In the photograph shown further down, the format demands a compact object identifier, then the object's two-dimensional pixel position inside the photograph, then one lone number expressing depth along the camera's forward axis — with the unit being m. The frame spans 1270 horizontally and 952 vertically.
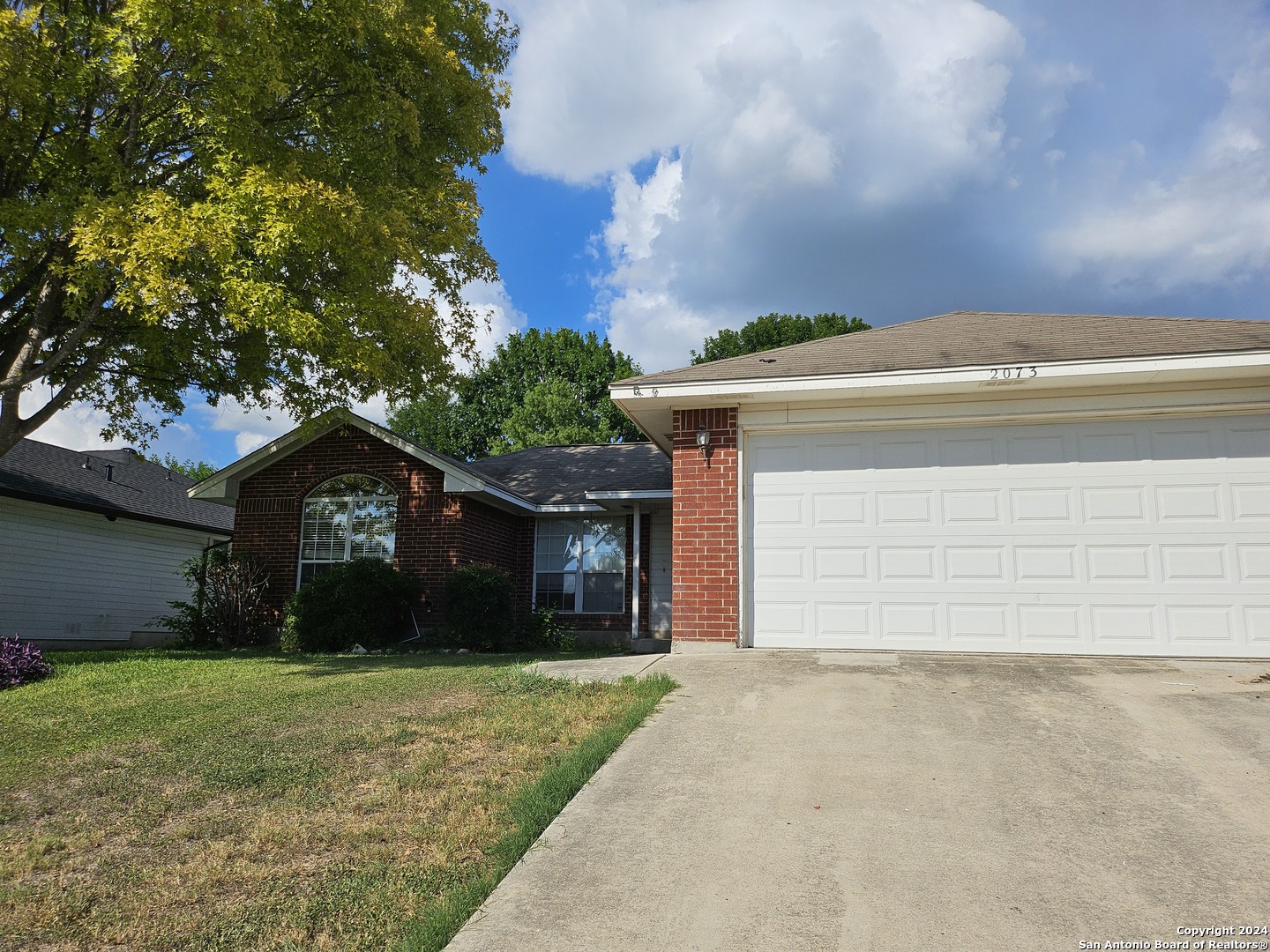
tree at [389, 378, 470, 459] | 38.59
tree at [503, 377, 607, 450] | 35.53
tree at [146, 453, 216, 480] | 55.11
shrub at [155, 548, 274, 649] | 13.84
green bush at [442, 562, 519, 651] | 12.60
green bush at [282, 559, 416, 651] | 12.45
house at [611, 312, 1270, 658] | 7.54
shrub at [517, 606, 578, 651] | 13.62
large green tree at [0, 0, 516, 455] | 8.48
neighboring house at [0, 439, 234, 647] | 15.52
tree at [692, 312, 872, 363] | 31.38
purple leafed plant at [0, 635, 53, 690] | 8.45
